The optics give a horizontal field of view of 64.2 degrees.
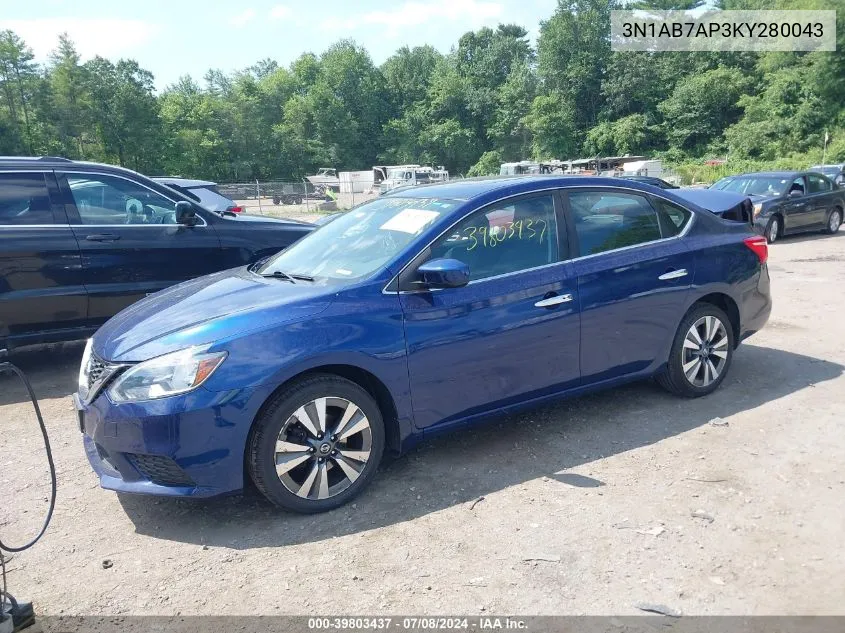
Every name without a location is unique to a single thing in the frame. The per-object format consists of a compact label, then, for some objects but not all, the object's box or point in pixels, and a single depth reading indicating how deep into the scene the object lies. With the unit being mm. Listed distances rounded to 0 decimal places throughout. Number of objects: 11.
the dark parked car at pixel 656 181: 14212
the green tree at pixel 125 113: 59750
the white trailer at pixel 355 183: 44031
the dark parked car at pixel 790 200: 14430
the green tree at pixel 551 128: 74062
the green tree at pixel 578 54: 77875
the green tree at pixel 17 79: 56031
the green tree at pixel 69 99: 57719
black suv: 5902
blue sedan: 3305
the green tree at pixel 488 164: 72312
